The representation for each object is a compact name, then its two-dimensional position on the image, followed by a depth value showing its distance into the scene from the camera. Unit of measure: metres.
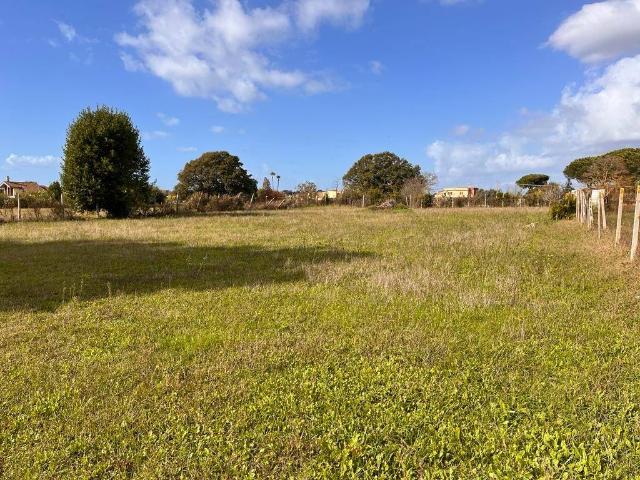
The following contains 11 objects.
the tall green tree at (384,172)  49.47
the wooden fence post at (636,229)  8.05
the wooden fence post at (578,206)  18.17
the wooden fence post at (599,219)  11.64
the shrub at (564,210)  20.29
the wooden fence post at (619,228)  9.88
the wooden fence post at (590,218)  14.18
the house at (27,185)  63.78
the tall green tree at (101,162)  21.67
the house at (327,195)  42.03
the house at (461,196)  37.59
